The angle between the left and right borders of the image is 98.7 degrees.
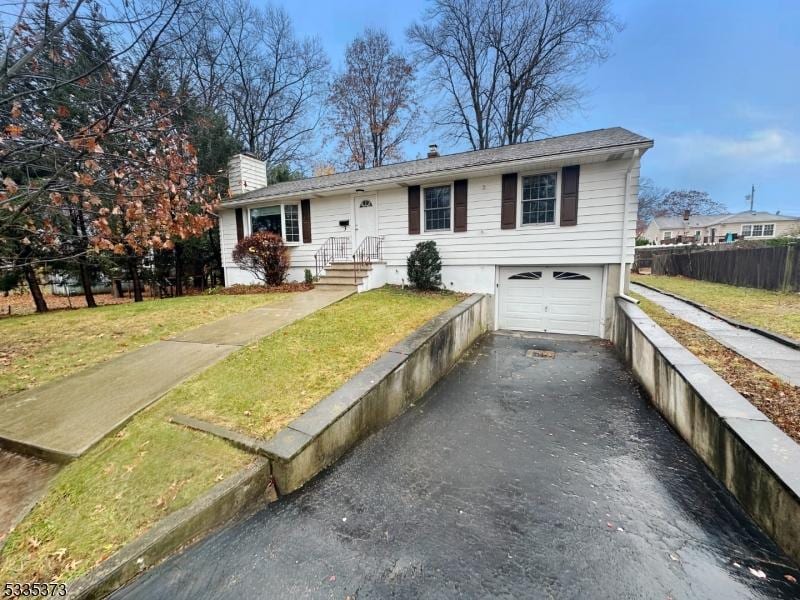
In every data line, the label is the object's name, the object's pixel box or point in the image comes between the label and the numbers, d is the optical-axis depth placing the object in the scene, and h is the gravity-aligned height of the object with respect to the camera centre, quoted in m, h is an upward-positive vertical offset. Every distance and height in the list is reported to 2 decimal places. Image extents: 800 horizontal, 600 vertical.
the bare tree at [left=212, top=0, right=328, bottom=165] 18.61 +10.39
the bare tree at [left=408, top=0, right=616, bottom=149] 17.62 +10.93
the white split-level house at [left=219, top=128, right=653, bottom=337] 7.74 +0.94
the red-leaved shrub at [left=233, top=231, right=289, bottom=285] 11.02 +0.15
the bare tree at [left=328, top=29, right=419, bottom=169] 20.30 +9.46
